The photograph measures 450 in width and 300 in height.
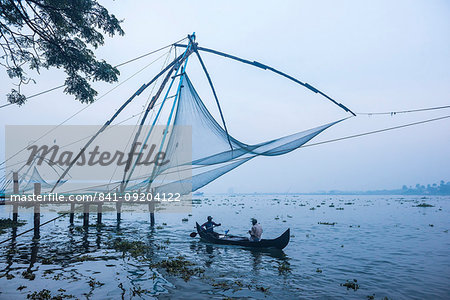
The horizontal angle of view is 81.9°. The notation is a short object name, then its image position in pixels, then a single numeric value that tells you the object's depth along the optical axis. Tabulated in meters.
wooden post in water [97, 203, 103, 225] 21.59
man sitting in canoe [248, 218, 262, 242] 14.27
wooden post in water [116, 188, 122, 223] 23.74
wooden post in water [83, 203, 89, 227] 20.24
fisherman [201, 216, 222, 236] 16.42
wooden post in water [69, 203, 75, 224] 20.74
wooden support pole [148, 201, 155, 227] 22.28
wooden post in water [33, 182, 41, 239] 14.18
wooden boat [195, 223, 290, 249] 13.82
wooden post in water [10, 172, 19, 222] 19.44
